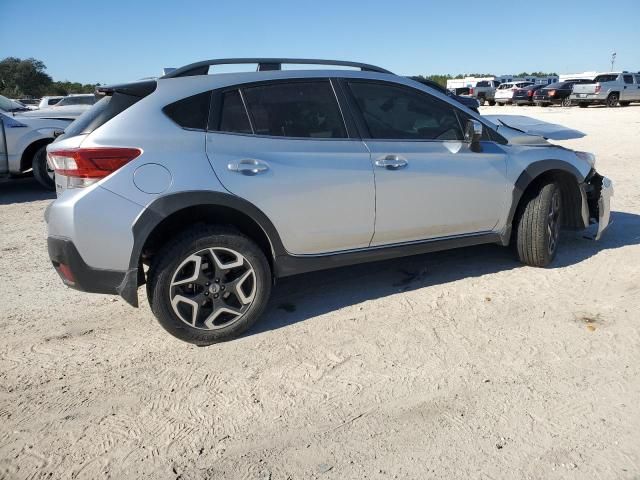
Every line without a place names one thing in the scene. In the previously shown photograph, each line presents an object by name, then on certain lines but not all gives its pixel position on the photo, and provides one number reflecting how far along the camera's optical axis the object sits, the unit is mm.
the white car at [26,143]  7922
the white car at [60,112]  9578
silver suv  2949
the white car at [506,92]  32531
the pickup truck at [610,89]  26516
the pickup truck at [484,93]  37256
